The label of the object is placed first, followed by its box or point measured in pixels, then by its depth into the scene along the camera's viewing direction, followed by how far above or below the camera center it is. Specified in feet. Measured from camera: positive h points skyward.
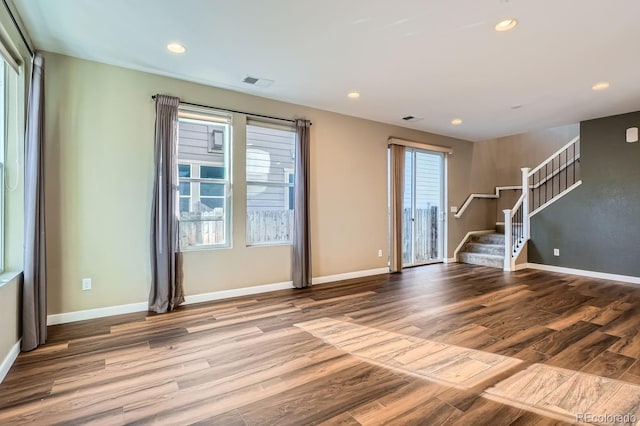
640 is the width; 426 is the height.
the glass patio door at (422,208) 21.33 +0.44
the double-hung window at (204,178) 13.19 +1.54
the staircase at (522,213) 20.72 +0.08
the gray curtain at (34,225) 8.85 -0.29
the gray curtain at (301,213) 15.34 +0.07
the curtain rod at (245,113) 13.00 +4.53
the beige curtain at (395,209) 19.30 +0.32
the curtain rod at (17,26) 7.95 +5.09
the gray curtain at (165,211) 12.00 +0.13
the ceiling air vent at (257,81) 12.77 +5.43
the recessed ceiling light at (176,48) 10.14 +5.38
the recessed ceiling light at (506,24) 8.73 +5.28
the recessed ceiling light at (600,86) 13.10 +5.36
